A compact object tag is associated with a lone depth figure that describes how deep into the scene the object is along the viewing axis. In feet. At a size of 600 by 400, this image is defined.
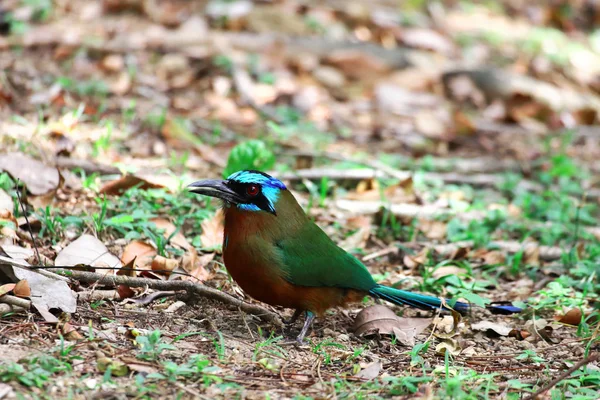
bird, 26.40
